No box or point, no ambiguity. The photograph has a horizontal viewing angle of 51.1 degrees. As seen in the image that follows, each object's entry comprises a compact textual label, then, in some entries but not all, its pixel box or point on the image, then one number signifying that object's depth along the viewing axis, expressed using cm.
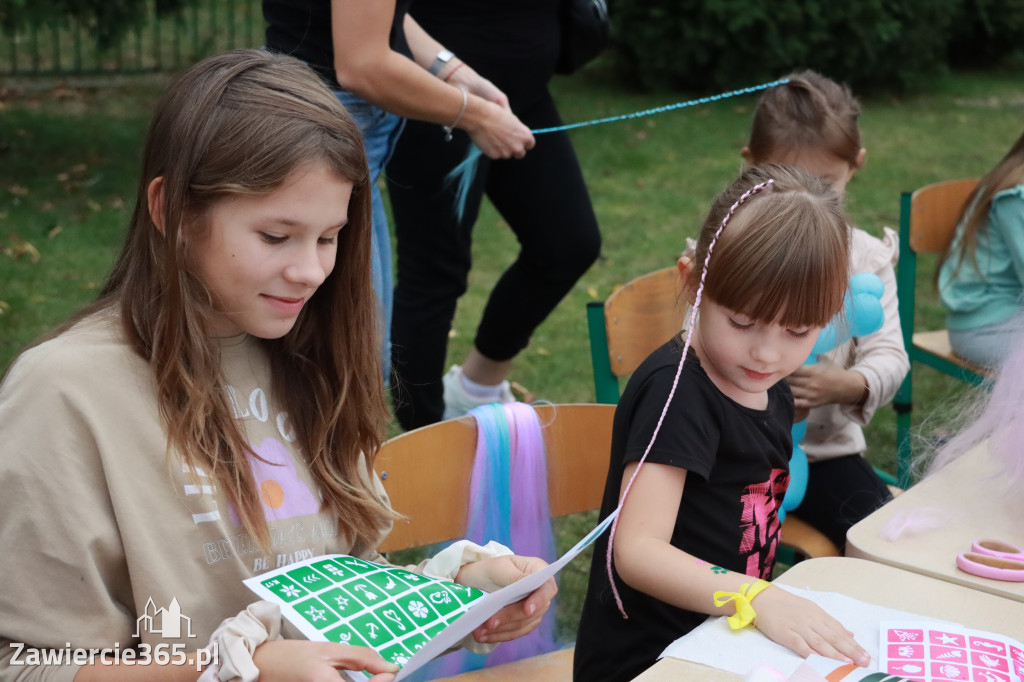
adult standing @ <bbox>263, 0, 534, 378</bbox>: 208
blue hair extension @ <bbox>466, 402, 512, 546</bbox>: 175
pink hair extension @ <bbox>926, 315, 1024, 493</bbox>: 169
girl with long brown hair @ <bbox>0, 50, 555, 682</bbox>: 123
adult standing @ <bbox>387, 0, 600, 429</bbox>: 261
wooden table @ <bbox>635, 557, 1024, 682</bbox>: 139
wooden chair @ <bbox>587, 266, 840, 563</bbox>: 215
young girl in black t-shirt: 151
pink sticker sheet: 124
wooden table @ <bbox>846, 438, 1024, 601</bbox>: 151
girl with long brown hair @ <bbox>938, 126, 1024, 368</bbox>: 293
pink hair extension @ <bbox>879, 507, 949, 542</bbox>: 159
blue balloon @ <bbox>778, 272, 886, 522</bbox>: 201
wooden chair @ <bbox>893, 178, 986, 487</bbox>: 310
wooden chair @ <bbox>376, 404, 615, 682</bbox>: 172
